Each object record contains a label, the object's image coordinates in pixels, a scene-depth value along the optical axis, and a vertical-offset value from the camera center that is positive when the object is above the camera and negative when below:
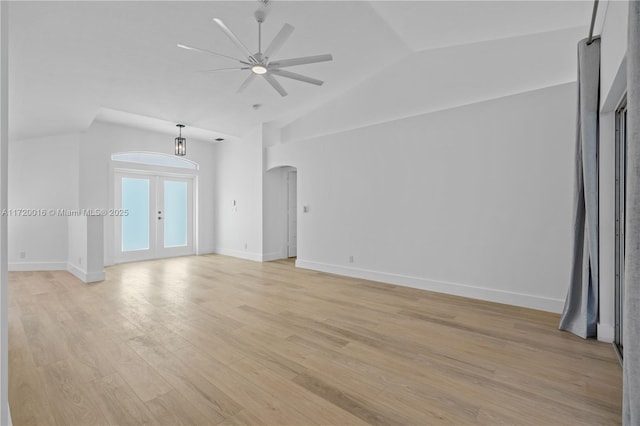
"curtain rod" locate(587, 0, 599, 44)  2.57 +1.69
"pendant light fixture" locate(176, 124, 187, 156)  6.42 +1.36
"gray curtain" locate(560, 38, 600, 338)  2.85 +0.31
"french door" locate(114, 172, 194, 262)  6.94 -0.14
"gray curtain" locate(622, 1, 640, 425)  1.22 -0.05
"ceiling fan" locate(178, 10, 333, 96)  2.76 +1.55
